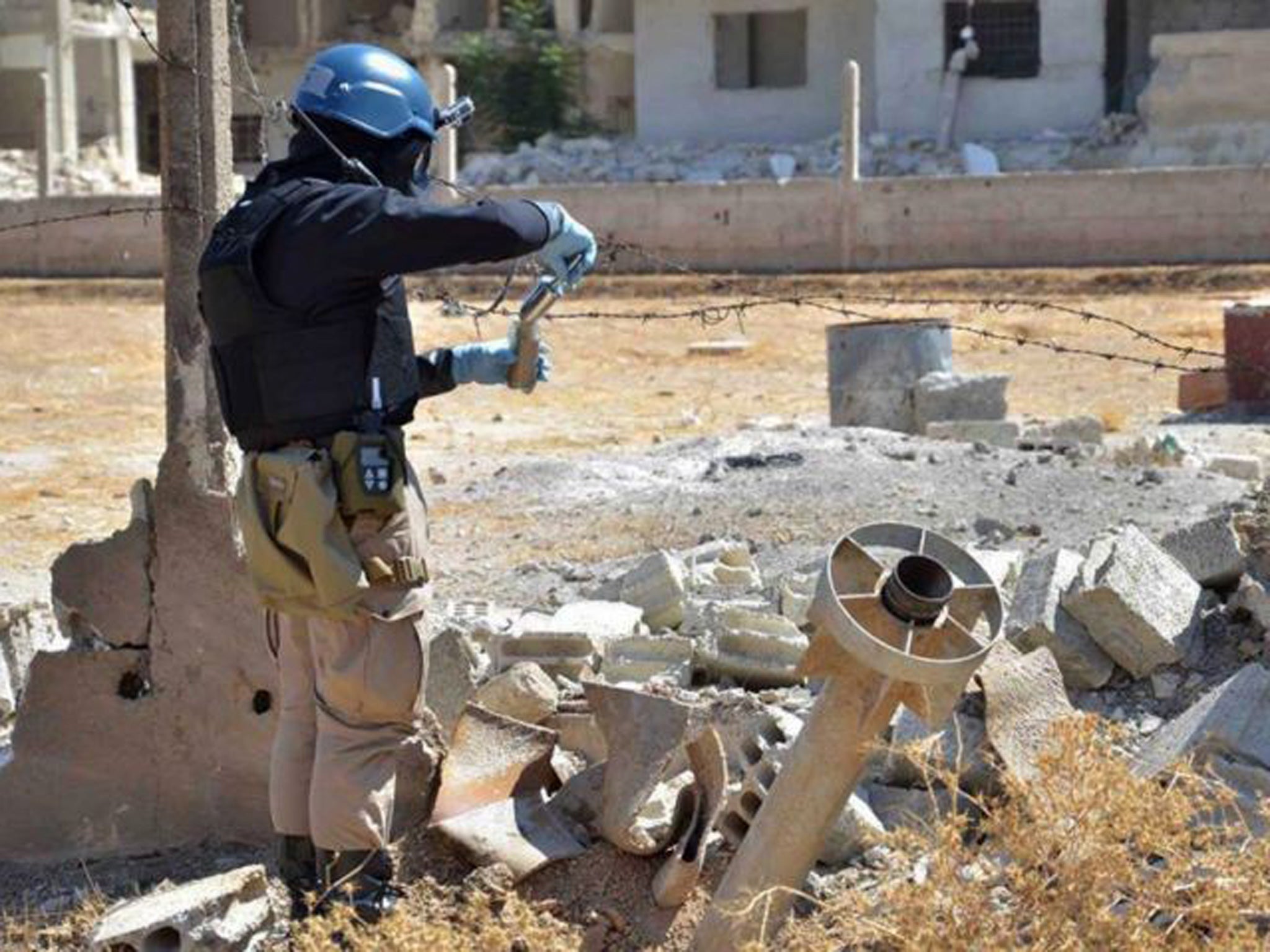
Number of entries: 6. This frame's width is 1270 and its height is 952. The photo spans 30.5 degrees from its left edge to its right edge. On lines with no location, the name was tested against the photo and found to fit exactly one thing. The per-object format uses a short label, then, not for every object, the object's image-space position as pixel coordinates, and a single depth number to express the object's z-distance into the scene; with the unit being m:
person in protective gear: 4.59
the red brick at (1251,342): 14.53
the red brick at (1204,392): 15.05
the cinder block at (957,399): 13.70
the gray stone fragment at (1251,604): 5.99
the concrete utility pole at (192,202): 5.81
